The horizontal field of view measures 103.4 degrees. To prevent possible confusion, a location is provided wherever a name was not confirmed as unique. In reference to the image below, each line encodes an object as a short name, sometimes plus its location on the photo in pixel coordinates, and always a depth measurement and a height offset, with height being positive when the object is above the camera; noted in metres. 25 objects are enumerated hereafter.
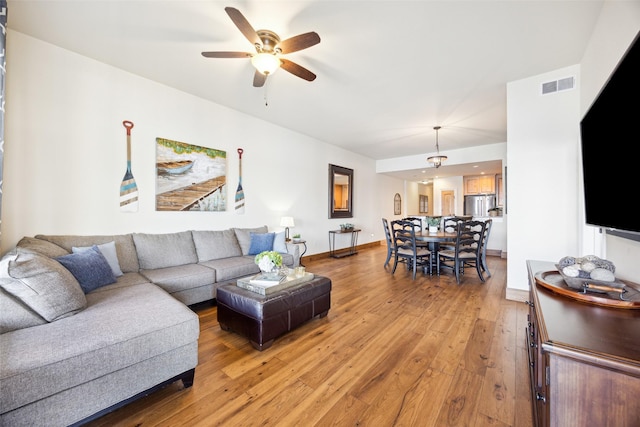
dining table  4.19 -0.43
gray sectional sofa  1.19 -0.68
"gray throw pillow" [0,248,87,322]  1.49 -0.44
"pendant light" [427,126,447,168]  5.57 +1.19
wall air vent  2.95 +1.51
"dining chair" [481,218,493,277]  4.31 -0.48
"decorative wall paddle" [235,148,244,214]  4.40 +0.34
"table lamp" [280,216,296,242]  4.76 -0.16
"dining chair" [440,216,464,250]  4.79 -0.31
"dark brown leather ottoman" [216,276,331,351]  2.11 -0.87
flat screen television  1.14 +0.35
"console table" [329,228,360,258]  6.42 -0.84
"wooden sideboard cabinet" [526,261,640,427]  0.79 -0.52
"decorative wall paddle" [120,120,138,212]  3.20 +0.32
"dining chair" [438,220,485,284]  4.04 -0.65
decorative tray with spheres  1.18 -0.39
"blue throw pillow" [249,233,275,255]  3.94 -0.46
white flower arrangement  2.38 -0.45
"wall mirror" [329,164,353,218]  6.50 +0.58
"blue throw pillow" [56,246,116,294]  2.14 -0.48
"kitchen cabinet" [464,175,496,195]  8.08 +0.94
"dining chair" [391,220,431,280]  4.31 -0.68
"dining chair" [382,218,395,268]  4.78 -0.59
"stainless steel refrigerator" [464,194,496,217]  7.94 +0.28
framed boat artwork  3.53 +0.55
